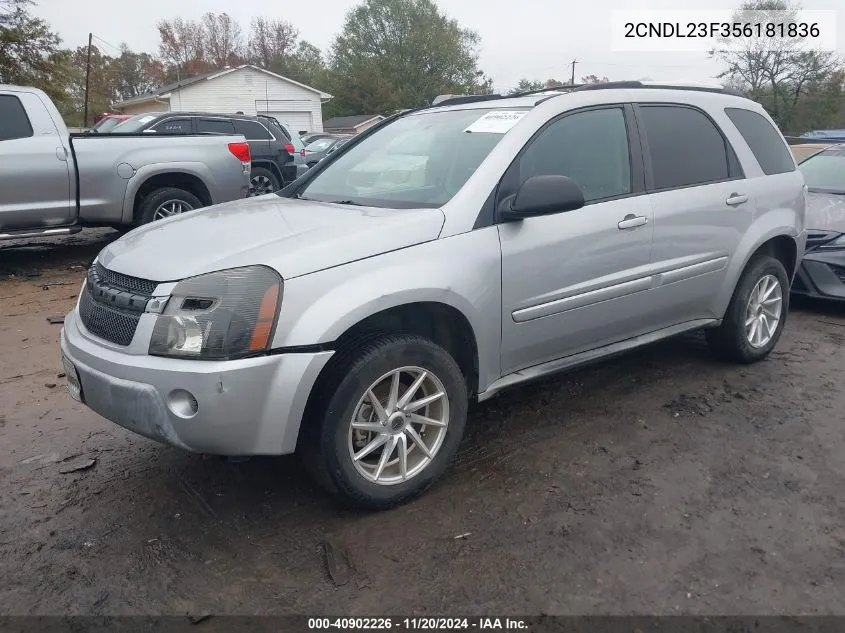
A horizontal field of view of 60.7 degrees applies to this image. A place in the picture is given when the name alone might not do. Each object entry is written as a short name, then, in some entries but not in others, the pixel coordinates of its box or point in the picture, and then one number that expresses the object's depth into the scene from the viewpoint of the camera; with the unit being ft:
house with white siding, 123.85
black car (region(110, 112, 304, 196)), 42.75
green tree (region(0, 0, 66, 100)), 86.38
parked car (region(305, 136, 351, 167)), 55.57
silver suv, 8.99
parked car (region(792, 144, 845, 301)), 20.57
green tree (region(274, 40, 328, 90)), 202.41
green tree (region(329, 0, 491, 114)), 184.55
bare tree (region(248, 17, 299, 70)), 230.27
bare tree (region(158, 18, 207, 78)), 197.98
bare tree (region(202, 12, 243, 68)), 211.82
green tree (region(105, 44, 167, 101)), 192.65
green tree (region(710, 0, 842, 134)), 139.64
